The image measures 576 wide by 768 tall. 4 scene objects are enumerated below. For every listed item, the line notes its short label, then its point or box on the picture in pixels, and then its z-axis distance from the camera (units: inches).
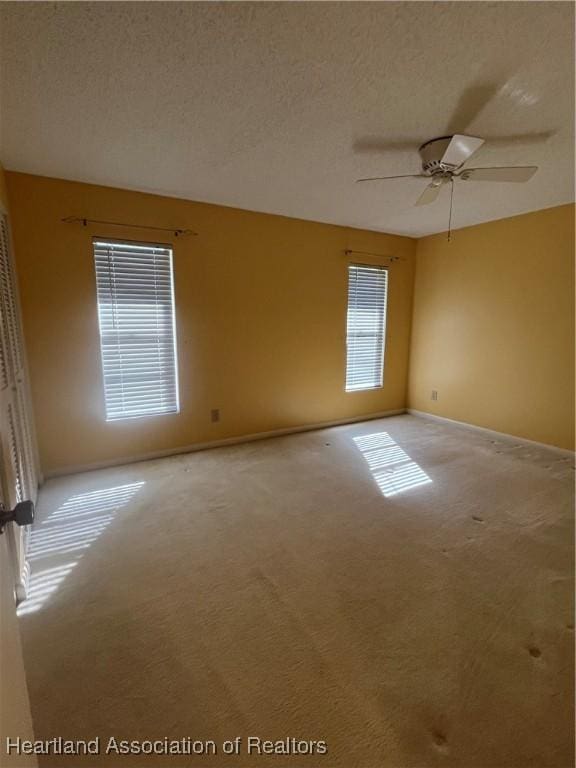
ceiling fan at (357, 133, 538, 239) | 77.9
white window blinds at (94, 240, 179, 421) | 121.0
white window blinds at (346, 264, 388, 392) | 175.0
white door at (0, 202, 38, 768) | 26.4
